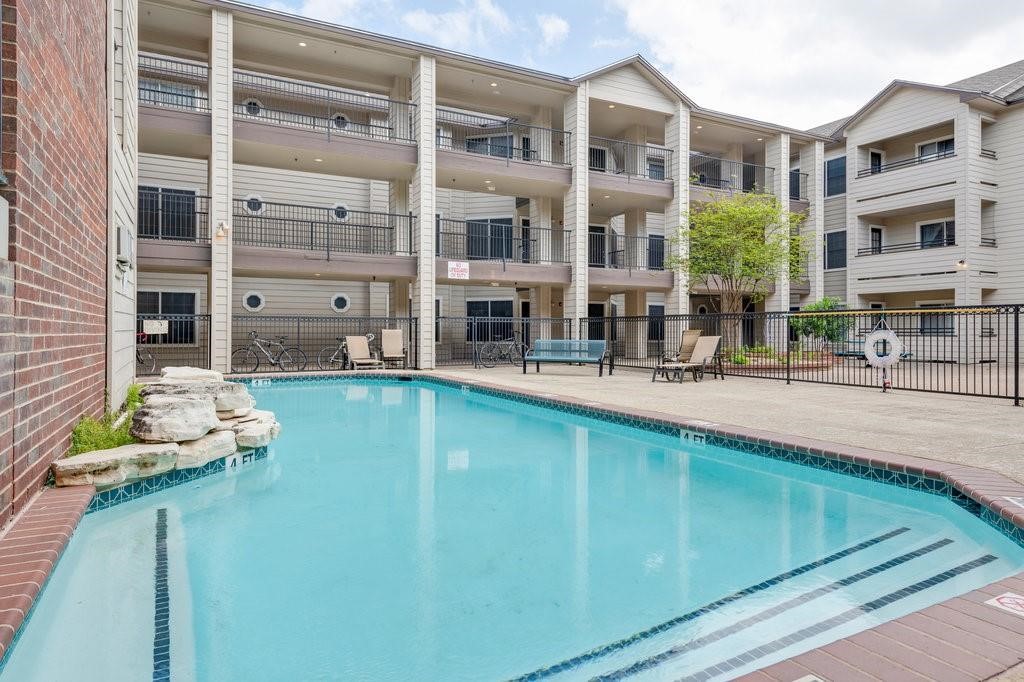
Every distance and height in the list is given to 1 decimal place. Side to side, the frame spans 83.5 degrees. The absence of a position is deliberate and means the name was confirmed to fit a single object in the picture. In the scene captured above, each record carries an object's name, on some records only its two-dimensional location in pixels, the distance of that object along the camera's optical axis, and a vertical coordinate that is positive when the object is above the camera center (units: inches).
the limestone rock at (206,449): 197.9 -40.0
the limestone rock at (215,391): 237.5 -22.4
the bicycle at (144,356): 584.4 -18.8
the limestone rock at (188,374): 343.0 -22.3
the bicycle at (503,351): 710.5 -15.8
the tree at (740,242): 605.9 +105.7
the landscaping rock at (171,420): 194.4 -28.6
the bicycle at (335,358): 594.5 -21.8
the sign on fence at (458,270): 641.6 +76.7
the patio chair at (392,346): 600.1 -8.0
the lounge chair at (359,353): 580.1 -15.0
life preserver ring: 393.7 -6.6
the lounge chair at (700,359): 464.1 -16.7
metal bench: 546.3 -13.5
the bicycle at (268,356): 605.0 -20.1
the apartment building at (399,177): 559.5 +193.4
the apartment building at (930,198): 749.3 +199.3
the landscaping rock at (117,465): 156.6 -37.6
